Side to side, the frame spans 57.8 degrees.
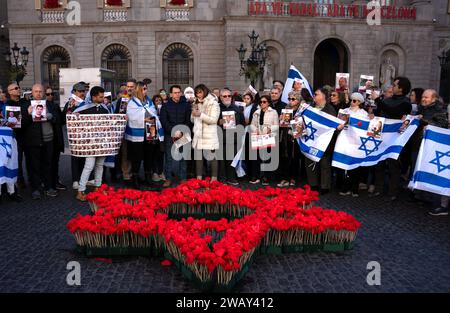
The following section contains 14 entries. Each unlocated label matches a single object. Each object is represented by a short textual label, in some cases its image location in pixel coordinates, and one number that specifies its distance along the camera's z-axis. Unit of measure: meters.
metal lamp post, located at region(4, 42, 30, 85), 20.75
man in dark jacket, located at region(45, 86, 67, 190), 8.41
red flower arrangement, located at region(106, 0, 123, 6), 27.52
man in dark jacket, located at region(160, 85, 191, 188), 9.05
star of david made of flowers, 4.36
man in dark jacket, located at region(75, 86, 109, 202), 7.76
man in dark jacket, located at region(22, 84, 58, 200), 7.97
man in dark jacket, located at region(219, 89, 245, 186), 9.55
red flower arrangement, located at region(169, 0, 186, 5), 27.44
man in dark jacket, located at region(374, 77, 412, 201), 8.33
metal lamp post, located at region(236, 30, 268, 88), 16.58
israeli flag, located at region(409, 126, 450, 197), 7.17
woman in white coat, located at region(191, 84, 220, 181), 8.96
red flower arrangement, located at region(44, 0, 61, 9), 27.94
